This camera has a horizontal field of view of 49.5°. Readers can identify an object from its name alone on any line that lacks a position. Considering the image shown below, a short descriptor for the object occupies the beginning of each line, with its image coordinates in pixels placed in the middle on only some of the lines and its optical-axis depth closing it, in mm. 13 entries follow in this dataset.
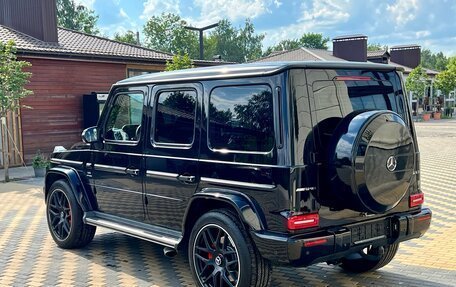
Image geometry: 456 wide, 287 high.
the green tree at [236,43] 81500
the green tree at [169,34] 70188
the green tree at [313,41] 80875
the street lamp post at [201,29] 21484
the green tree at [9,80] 11789
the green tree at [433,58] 96438
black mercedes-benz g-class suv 3688
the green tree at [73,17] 55000
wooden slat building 14891
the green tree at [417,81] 37344
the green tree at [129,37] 71350
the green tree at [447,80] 40312
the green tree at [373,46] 95638
